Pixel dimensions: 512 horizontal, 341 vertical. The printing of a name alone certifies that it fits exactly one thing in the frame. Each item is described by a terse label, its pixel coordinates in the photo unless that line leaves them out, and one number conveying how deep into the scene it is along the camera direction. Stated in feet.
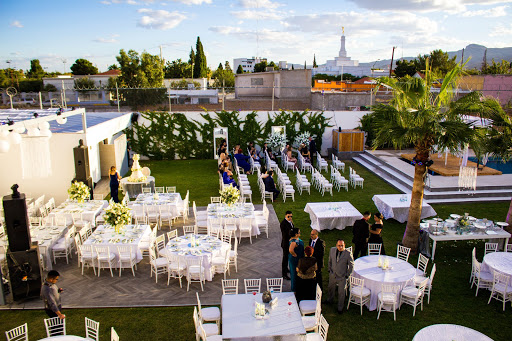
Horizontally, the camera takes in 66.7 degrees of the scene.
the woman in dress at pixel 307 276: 25.02
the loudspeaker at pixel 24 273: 27.94
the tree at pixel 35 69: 239.03
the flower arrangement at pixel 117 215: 32.99
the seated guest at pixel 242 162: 64.62
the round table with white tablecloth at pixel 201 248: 30.32
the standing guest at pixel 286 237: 30.40
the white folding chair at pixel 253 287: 27.72
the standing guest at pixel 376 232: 31.33
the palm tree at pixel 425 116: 29.37
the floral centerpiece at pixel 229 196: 39.14
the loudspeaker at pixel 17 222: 27.22
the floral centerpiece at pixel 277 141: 73.26
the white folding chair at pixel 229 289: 27.08
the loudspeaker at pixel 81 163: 47.57
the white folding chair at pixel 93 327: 21.47
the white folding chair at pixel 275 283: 27.87
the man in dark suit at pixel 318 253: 27.25
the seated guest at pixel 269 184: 50.70
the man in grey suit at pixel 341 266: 26.32
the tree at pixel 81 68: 256.93
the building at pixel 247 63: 628.69
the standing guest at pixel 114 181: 46.34
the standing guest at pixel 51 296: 22.93
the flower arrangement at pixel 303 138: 74.38
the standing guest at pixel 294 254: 27.09
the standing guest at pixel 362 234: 31.71
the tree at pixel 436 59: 193.34
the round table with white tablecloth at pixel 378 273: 26.73
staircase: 49.49
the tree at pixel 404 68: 200.16
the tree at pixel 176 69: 209.56
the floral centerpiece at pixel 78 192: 41.91
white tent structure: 35.99
